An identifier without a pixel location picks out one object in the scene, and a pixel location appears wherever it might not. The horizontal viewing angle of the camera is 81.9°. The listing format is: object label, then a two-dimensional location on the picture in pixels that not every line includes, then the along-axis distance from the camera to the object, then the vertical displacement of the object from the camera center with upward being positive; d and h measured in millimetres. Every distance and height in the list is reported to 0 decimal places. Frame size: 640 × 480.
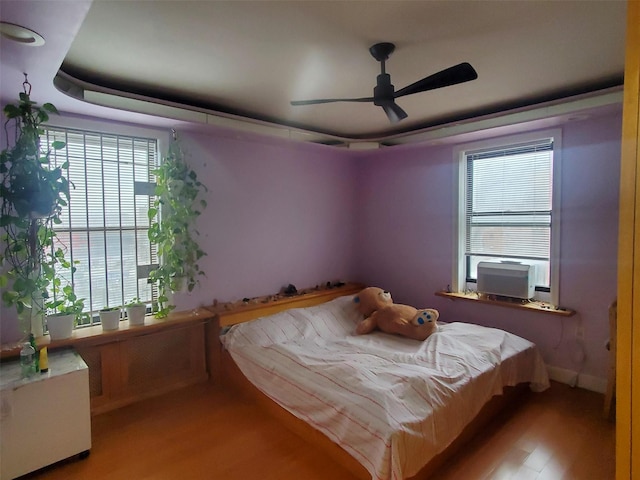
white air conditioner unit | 3422 -506
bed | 1986 -1013
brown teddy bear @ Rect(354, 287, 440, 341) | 3182 -822
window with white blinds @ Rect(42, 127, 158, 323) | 2865 +105
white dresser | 2104 -1125
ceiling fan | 2038 +838
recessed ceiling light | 1532 +839
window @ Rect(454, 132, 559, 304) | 3421 +194
